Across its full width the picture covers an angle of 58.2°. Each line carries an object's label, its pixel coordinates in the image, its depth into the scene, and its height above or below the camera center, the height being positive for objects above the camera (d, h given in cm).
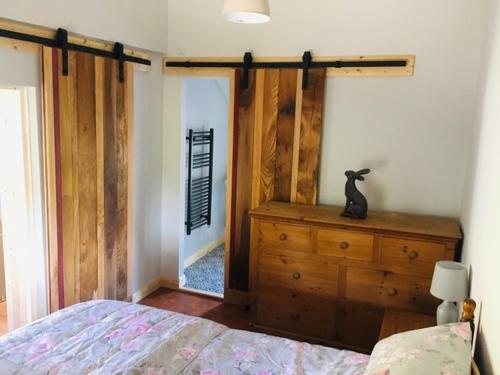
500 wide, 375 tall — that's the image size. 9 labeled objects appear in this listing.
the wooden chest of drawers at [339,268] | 302 -97
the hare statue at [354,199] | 324 -49
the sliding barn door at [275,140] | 365 -10
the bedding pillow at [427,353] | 144 -74
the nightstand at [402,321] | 253 -110
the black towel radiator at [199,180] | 481 -61
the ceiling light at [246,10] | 234 +61
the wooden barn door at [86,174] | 302 -39
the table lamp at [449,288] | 226 -77
